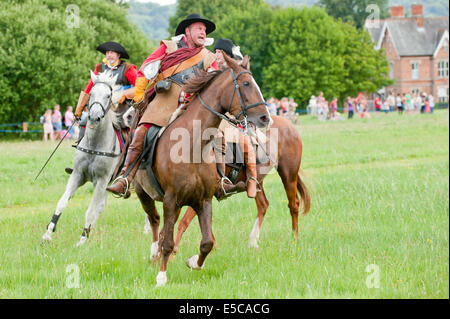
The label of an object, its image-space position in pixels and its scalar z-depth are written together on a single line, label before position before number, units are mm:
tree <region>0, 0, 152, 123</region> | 36688
